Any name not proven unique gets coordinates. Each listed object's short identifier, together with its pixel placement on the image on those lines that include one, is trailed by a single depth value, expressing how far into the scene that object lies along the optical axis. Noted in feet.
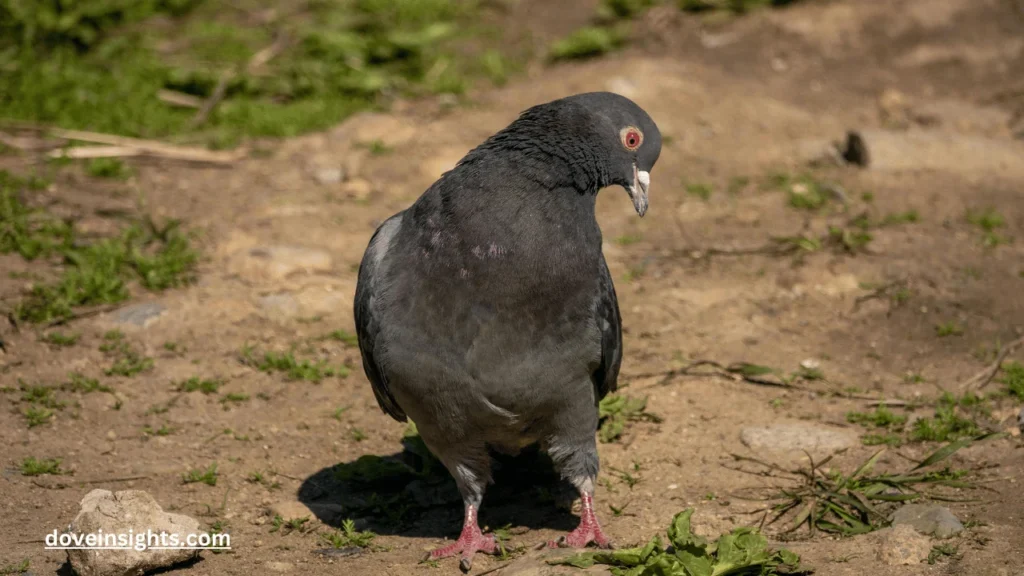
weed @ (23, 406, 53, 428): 36.58
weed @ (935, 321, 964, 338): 42.52
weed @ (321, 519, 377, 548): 31.94
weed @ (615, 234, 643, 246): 51.11
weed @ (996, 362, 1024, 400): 37.81
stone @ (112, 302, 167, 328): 43.06
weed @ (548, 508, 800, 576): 26.43
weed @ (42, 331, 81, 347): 41.19
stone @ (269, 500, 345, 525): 33.65
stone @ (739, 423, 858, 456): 36.52
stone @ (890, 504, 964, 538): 29.80
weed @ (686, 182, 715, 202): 54.85
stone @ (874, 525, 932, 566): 27.84
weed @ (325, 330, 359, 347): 43.80
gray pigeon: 28.71
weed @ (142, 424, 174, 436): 37.19
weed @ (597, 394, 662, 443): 38.27
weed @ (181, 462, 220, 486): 34.58
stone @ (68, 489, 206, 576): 27.50
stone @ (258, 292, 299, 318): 44.96
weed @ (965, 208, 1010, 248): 48.32
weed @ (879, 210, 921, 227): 50.44
